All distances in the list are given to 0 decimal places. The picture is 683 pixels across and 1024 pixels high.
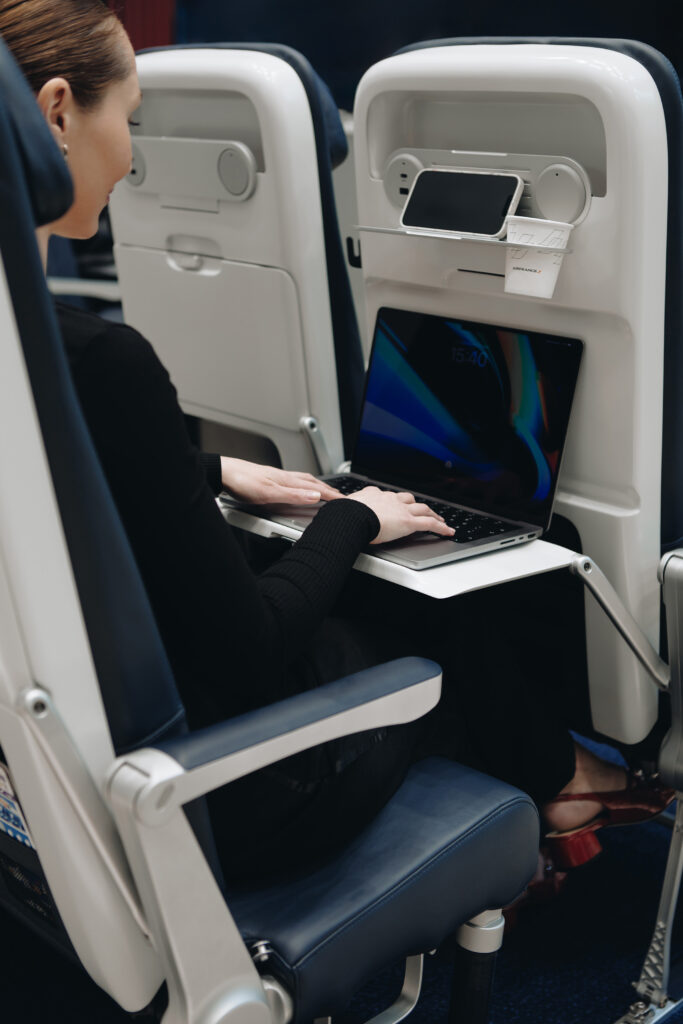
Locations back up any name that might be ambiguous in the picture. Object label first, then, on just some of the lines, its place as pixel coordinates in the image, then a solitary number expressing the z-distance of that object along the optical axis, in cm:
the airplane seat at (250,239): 175
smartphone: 145
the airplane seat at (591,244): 130
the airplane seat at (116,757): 80
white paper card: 138
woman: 97
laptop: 146
